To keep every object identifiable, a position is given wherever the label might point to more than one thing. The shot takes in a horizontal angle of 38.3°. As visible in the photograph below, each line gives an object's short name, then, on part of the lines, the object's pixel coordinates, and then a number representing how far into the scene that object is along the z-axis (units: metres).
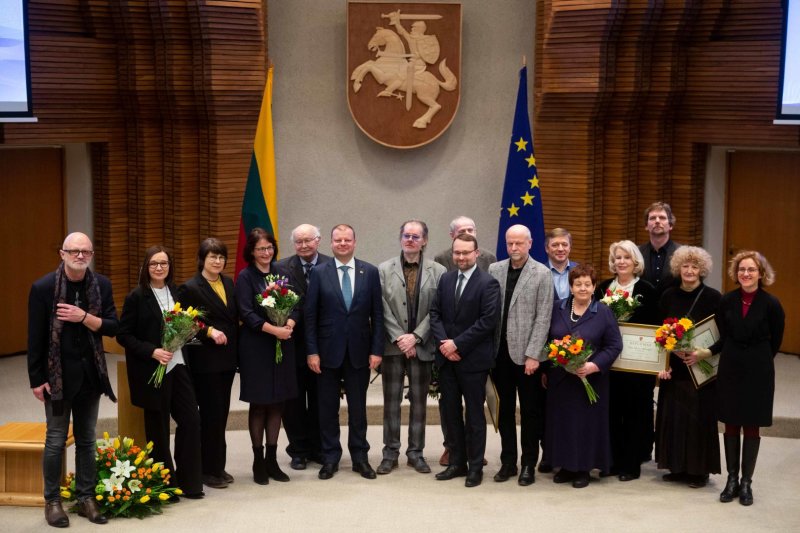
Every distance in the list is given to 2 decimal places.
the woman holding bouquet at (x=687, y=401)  6.35
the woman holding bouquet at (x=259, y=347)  6.36
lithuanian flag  8.57
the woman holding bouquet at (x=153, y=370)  5.97
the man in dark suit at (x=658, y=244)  6.94
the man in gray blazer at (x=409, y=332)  6.62
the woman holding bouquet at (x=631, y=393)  6.52
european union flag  8.49
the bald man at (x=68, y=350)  5.60
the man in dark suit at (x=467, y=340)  6.37
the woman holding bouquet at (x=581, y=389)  6.36
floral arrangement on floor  5.93
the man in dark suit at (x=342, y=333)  6.53
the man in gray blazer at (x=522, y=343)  6.41
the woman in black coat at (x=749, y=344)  6.06
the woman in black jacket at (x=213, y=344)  6.23
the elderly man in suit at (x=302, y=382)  6.67
